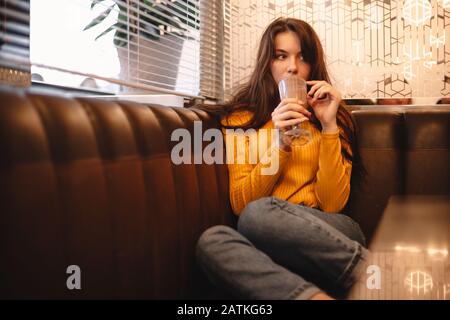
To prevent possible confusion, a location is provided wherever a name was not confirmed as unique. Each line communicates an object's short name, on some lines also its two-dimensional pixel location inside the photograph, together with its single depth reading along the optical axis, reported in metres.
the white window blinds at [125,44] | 1.41
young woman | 0.95
